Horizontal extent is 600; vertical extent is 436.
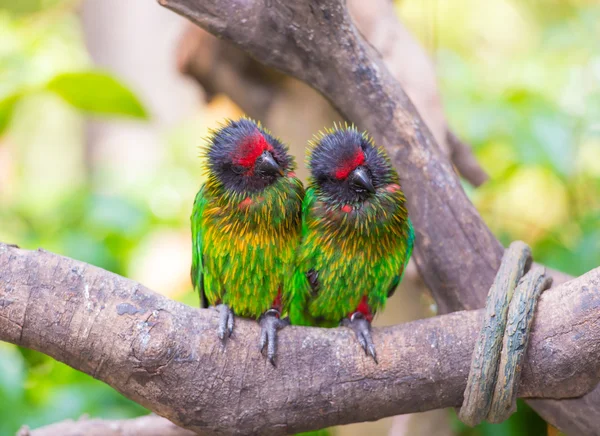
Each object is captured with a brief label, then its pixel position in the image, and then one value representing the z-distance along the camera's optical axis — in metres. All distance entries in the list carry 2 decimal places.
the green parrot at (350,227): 3.10
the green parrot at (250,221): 3.09
